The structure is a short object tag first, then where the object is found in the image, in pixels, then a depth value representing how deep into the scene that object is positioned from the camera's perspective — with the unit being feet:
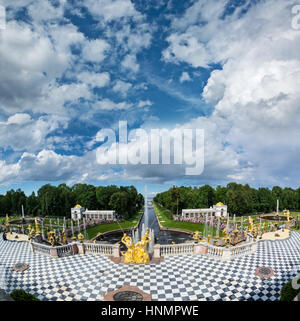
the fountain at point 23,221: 117.31
